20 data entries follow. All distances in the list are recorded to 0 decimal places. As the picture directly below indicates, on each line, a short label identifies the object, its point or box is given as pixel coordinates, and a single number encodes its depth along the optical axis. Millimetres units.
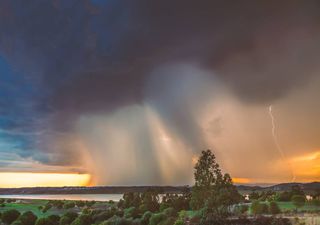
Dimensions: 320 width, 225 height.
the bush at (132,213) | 79488
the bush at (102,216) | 76381
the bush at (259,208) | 69812
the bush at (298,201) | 85156
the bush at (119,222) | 56203
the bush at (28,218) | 77544
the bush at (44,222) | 72738
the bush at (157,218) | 61469
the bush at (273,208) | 67775
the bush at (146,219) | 64769
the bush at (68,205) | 132275
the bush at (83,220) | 70750
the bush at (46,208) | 121725
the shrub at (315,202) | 86038
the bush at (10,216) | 82844
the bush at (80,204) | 140788
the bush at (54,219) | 77600
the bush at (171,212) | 77438
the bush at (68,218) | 76438
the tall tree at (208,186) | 73750
